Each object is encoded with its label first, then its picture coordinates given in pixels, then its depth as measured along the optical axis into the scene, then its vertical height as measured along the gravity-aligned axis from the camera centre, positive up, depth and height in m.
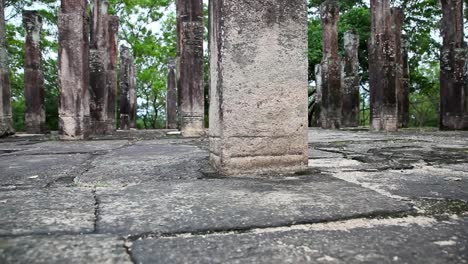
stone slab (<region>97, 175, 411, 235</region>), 1.52 -0.43
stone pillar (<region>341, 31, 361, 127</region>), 15.77 +1.62
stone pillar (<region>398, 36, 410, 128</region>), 15.41 +1.01
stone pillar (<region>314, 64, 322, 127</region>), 17.39 +1.66
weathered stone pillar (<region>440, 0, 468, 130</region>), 11.44 +1.61
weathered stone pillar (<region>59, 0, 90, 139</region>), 7.53 +1.07
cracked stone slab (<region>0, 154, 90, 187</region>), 2.63 -0.42
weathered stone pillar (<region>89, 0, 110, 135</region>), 10.95 +1.38
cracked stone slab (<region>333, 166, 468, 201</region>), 2.03 -0.43
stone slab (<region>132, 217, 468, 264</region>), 1.16 -0.45
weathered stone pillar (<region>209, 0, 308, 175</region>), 2.72 +0.26
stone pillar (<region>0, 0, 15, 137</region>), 9.59 +1.04
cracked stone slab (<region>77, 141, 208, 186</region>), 2.64 -0.42
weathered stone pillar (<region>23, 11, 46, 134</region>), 12.98 +1.67
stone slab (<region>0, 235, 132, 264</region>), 1.16 -0.44
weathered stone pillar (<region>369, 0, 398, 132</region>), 10.93 +1.58
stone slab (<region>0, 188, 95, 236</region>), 1.46 -0.42
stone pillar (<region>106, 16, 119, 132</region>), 13.93 +1.90
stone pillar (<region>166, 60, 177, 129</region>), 21.19 +1.23
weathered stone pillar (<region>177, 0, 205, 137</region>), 9.27 +1.37
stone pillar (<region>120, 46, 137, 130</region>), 18.20 +1.77
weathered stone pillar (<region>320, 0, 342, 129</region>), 14.48 +2.26
